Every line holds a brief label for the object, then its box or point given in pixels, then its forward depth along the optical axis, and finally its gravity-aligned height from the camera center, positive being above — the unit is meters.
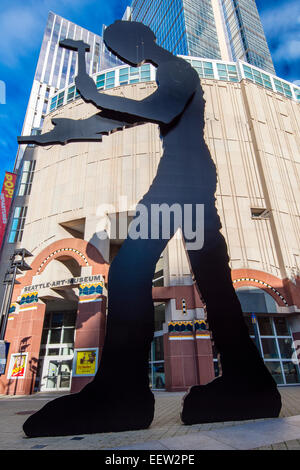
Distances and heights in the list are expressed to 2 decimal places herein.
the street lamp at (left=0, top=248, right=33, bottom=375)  10.27 +3.47
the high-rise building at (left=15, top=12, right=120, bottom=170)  48.42 +64.08
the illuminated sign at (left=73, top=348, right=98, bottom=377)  15.88 +0.32
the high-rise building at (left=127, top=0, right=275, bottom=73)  67.50 +82.56
